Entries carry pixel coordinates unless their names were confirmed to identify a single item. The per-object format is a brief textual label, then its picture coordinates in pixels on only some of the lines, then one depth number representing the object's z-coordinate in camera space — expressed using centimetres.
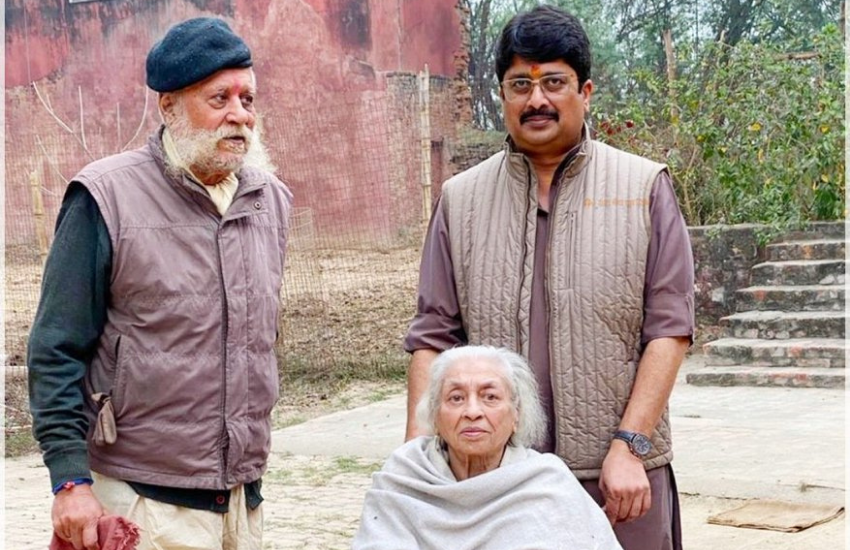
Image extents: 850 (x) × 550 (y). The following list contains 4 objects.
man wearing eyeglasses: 294
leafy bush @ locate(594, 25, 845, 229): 1112
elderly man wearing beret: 281
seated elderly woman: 291
